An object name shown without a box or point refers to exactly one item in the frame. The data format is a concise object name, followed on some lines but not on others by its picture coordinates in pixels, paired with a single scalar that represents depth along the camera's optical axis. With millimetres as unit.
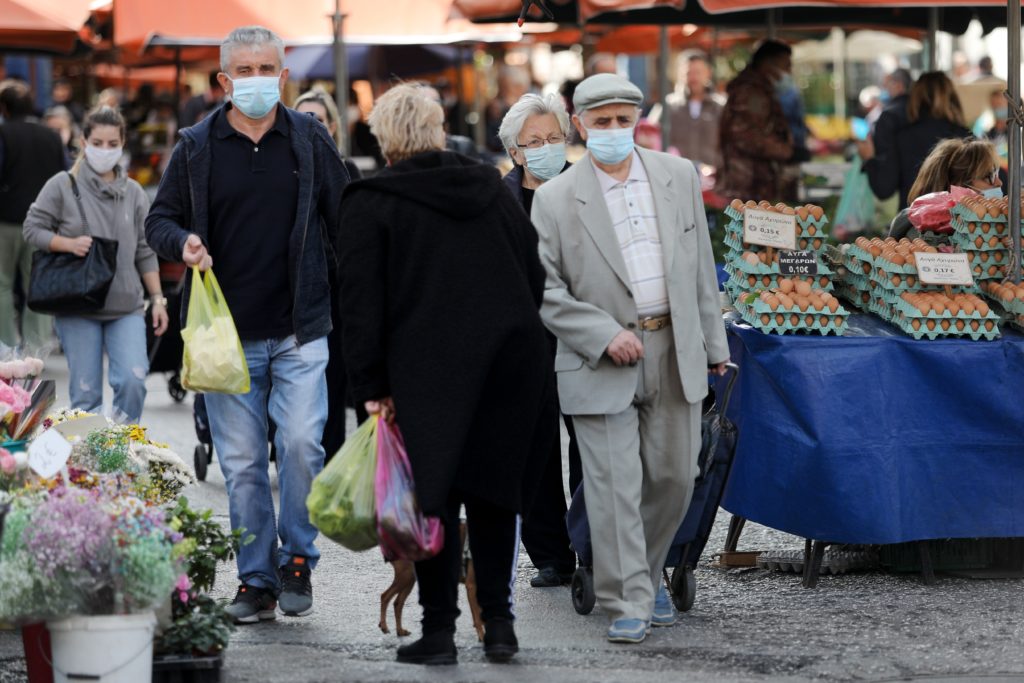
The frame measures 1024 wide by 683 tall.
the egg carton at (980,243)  13680
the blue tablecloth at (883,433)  12695
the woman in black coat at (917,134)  22109
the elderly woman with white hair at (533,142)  13203
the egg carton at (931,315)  12828
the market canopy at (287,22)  26094
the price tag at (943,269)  13086
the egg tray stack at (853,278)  13680
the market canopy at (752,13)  18594
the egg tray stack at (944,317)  12867
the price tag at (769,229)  13180
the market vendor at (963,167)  15008
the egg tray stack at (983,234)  13656
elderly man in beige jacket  11258
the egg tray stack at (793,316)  12891
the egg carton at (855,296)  13711
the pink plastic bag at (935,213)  14273
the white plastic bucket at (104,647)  9258
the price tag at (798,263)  13242
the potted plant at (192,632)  9977
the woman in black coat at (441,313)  10141
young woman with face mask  16234
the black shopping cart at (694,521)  12008
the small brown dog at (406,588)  11062
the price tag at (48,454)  10180
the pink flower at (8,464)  10805
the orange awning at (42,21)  26156
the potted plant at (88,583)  9156
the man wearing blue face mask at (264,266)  11703
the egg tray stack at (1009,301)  13219
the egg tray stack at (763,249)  13203
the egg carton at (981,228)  13664
